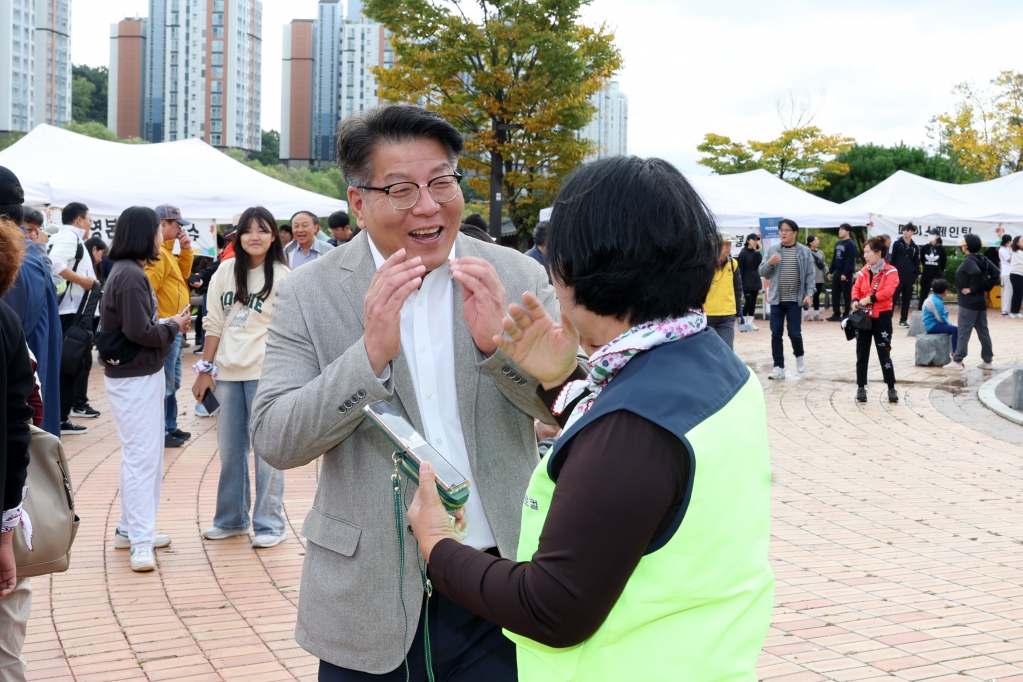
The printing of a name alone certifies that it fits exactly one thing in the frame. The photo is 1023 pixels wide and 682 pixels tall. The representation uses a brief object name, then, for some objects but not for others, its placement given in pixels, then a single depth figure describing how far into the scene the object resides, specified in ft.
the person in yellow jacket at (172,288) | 22.99
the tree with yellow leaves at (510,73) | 80.43
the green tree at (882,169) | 131.64
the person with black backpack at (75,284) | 28.14
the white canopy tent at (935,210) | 70.85
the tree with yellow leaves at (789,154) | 124.36
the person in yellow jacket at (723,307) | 35.73
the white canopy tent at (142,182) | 39.65
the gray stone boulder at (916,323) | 57.26
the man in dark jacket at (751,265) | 63.00
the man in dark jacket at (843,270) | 65.46
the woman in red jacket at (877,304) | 35.45
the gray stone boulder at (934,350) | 46.19
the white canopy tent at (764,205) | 64.44
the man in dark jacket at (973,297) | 44.96
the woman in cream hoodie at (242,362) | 18.85
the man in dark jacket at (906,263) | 63.16
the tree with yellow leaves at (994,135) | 118.73
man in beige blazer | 6.31
